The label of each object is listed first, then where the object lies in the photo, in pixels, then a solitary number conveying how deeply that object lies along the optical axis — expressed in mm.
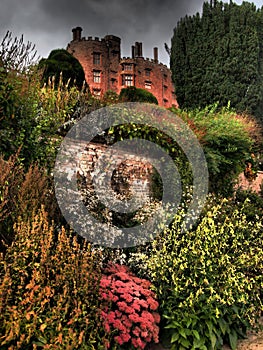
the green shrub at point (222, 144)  7852
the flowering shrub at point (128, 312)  3498
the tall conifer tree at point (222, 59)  14852
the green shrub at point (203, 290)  4012
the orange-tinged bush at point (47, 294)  2791
